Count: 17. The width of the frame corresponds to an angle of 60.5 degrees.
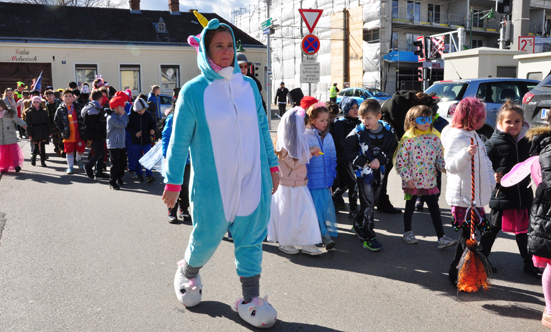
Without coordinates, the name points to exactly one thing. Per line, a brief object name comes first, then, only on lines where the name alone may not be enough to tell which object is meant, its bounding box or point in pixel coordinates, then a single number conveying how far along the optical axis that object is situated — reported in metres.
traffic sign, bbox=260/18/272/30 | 14.60
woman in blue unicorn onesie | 3.34
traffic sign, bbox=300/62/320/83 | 11.62
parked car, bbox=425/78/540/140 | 10.68
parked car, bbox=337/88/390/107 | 27.55
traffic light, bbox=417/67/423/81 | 26.56
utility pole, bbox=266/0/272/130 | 16.86
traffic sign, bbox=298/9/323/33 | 10.71
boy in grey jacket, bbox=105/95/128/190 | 8.92
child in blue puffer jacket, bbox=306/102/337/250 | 5.29
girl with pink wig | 4.21
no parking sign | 10.88
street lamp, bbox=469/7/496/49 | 40.62
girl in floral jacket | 5.14
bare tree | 40.07
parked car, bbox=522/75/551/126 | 9.11
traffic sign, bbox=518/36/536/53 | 18.16
